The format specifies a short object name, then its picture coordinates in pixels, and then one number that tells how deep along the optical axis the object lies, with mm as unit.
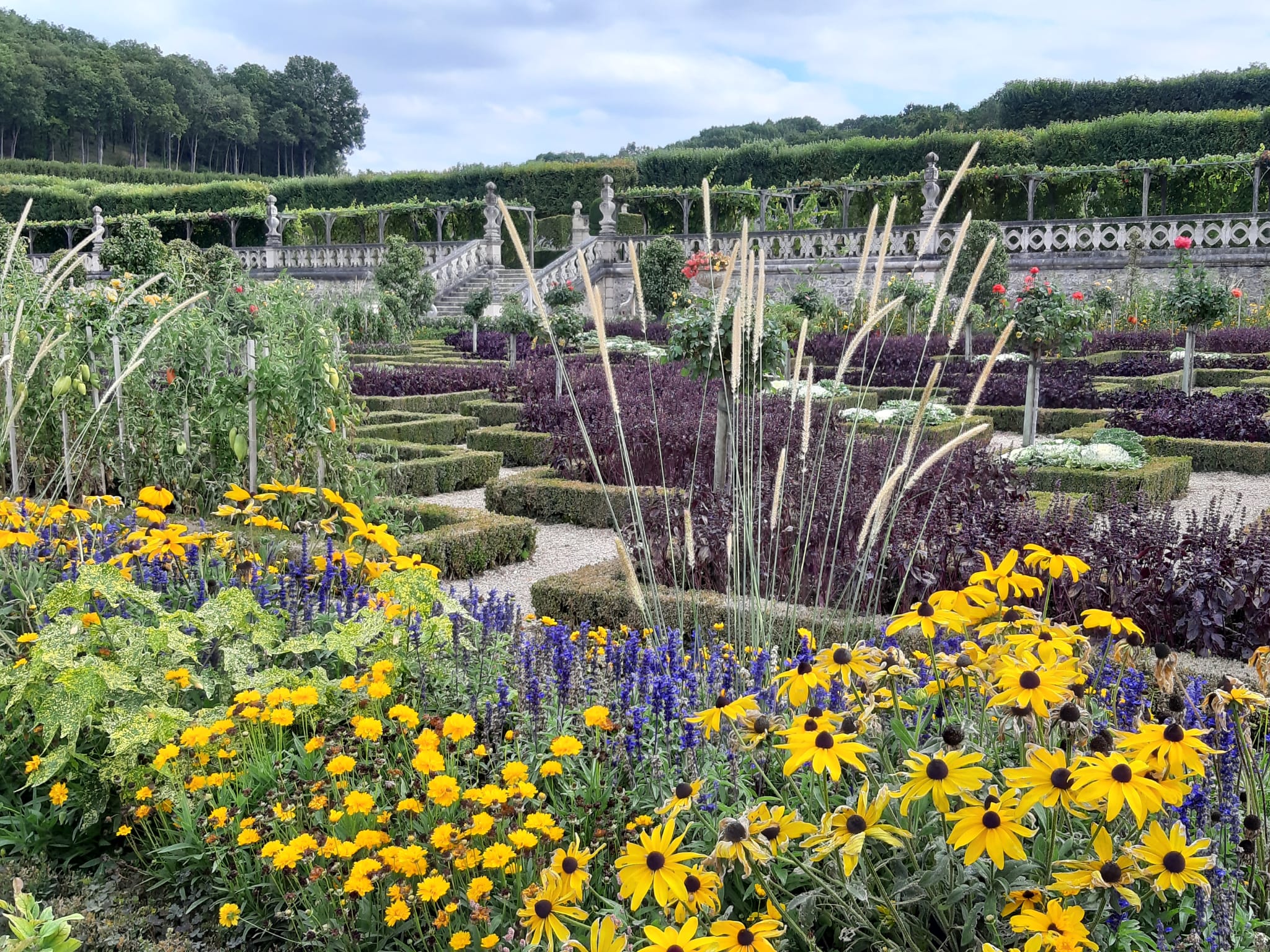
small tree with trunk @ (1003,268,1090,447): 8727
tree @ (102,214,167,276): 24188
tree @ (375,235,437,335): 22625
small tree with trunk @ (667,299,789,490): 6254
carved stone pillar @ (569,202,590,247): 28734
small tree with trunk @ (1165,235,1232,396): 10836
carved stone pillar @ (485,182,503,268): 27234
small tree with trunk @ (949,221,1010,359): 17050
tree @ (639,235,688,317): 22078
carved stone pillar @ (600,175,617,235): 27688
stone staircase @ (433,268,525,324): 25547
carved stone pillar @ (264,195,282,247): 32938
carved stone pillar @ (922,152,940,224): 23094
